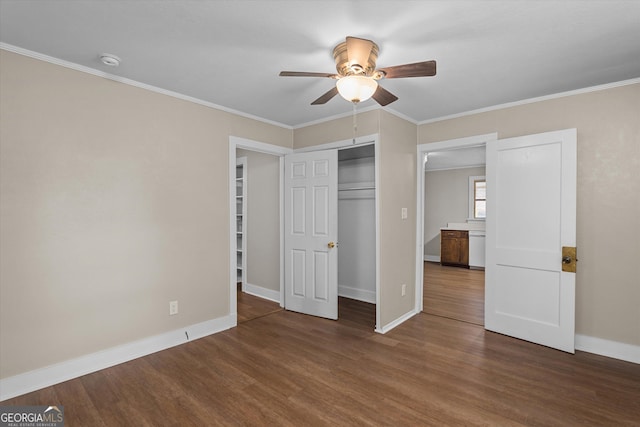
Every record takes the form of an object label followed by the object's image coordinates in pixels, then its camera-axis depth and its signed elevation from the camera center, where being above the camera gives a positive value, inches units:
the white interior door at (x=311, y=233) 153.6 -11.6
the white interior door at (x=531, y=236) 118.7 -10.2
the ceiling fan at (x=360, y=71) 77.0 +35.5
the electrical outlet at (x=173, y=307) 123.4 -38.4
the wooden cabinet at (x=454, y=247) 287.4 -34.4
